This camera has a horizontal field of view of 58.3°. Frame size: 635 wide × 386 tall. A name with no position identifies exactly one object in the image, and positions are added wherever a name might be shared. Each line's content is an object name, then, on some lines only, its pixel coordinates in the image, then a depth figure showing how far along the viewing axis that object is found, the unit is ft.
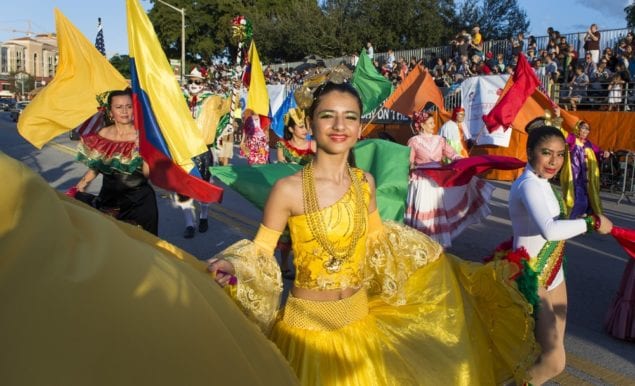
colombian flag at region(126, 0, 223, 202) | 14.15
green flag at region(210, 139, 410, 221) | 17.60
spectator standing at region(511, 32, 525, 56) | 60.90
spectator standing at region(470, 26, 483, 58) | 63.67
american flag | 26.89
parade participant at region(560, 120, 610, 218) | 18.87
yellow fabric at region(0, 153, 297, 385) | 3.16
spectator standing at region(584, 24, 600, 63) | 51.16
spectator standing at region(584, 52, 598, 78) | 50.08
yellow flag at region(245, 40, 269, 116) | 32.53
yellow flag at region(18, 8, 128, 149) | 15.60
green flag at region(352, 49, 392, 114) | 33.37
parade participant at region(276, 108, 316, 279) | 22.08
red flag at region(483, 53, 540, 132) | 22.79
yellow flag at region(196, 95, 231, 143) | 30.94
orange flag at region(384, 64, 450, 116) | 39.83
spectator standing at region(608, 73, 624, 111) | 45.16
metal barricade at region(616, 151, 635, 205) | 38.48
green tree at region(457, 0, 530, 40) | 132.46
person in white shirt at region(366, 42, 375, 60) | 77.56
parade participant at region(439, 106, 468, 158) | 29.17
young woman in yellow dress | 7.86
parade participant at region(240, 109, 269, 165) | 35.88
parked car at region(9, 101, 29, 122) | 151.87
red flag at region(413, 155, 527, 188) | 17.17
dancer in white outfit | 10.23
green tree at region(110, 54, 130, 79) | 143.95
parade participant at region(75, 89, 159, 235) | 16.05
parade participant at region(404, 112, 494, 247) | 22.90
